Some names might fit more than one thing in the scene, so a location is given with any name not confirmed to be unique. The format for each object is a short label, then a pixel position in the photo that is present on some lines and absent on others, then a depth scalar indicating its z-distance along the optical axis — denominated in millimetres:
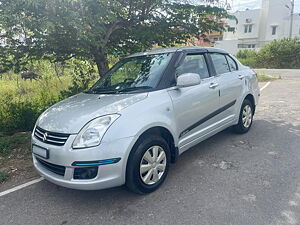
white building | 41062
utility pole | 37062
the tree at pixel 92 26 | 3795
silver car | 2383
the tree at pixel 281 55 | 25969
